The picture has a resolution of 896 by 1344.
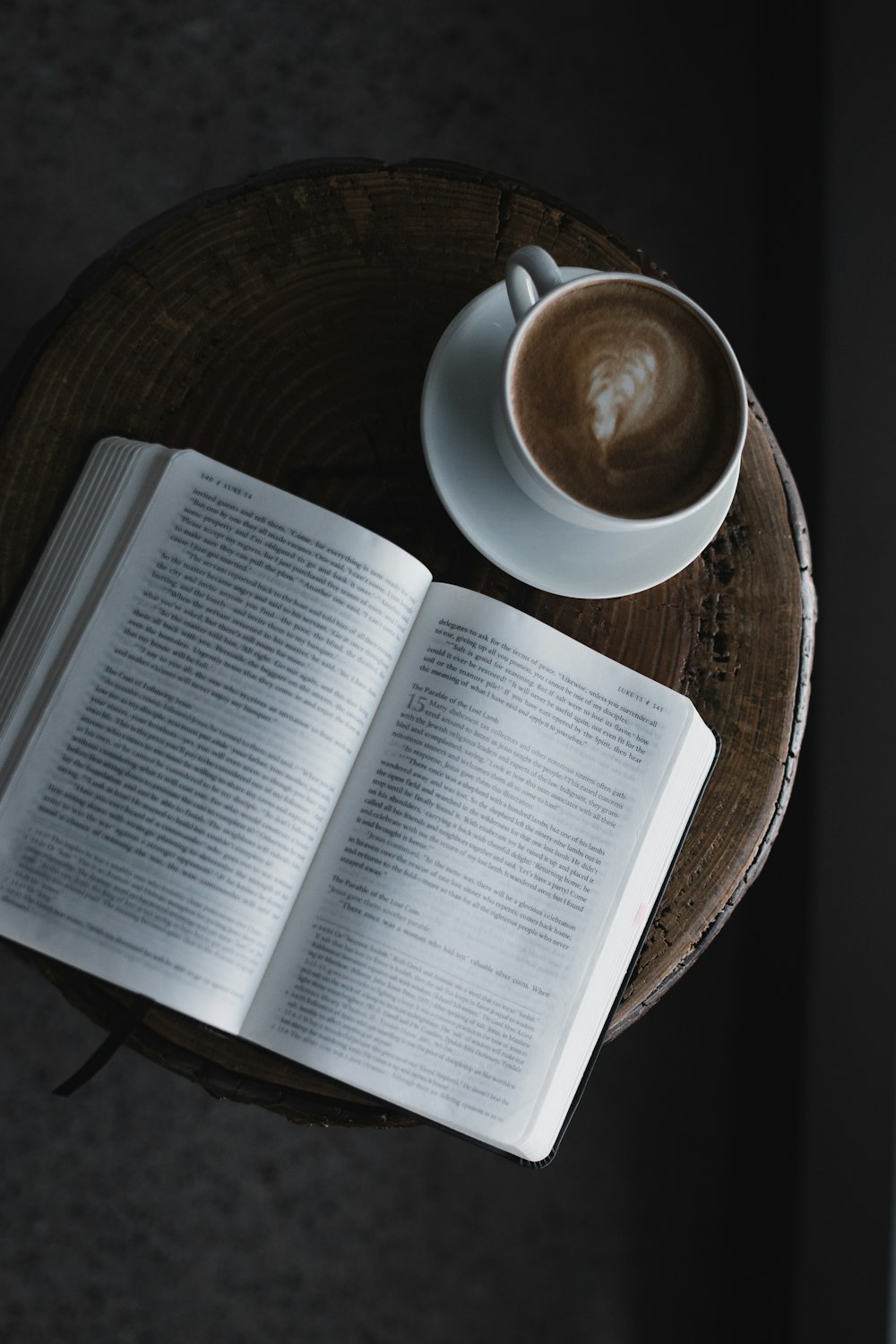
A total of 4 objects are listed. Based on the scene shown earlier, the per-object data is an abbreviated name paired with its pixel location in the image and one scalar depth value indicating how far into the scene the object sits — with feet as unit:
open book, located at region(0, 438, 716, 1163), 2.16
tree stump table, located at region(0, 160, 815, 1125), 2.48
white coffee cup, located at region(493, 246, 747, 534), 2.09
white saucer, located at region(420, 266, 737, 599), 2.35
